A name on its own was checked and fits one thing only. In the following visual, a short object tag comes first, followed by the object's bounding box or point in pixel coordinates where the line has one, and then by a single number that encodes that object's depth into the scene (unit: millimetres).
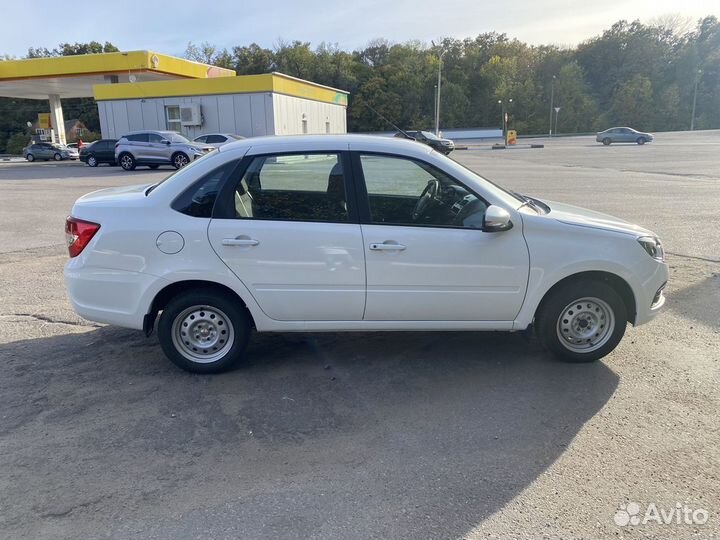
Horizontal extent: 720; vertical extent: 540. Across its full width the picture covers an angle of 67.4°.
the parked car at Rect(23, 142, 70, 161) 38375
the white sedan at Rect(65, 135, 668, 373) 3992
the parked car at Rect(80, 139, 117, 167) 28969
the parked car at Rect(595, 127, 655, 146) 45344
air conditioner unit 32156
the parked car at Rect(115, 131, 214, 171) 24078
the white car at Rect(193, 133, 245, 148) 26812
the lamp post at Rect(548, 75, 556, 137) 82562
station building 31500
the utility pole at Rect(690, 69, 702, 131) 79369
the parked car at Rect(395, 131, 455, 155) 37531
